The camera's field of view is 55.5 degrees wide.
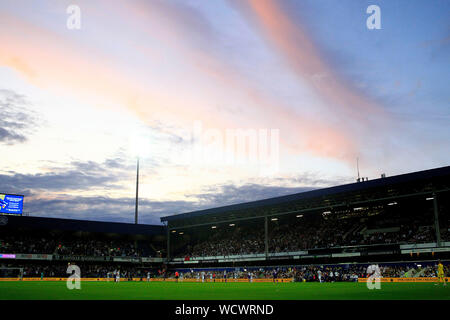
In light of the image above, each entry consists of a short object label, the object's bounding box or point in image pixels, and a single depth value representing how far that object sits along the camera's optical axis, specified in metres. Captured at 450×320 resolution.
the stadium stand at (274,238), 50.69
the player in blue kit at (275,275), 54.54
